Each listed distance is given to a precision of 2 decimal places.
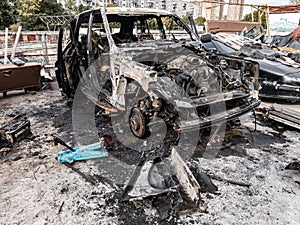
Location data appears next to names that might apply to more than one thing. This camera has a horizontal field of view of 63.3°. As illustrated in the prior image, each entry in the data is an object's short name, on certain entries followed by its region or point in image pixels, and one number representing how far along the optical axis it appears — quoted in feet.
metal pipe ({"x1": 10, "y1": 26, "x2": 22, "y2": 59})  23.88
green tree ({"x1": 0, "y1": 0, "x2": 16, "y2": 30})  91.77
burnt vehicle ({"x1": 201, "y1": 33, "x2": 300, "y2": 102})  17.48
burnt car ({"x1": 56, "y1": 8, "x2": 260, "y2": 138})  10.32
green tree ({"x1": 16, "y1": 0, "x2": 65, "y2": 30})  92.99
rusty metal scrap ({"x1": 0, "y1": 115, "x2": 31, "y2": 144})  12.41
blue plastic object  10.84
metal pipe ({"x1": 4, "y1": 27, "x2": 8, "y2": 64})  21.93
